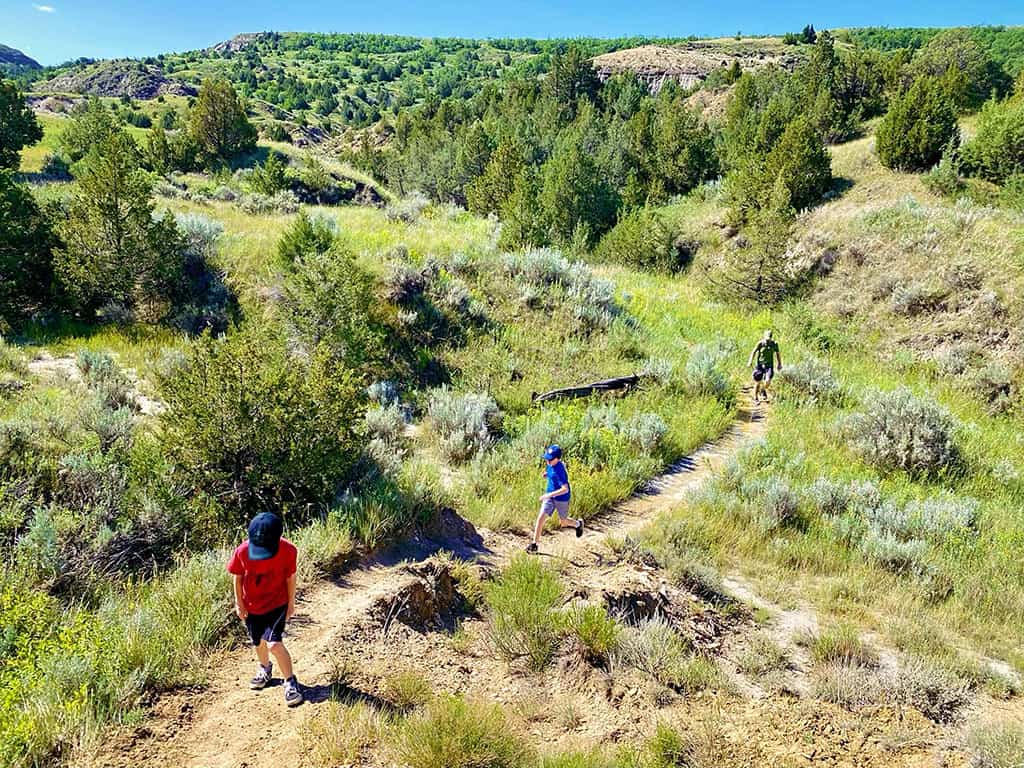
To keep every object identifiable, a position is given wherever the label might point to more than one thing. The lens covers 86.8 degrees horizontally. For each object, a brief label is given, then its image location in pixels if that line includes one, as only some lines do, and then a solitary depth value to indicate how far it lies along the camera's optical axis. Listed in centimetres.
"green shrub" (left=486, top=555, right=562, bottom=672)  443
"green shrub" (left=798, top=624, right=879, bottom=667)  477
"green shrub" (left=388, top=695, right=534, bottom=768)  305
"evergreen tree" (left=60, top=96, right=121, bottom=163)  2733
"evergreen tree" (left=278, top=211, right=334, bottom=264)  1139
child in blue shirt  636
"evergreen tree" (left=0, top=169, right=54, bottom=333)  1045
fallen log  1029
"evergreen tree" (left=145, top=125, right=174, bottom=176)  3287
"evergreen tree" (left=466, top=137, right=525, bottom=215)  3484
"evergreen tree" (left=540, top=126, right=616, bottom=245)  2933
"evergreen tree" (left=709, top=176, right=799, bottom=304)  1877
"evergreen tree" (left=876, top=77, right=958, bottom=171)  2294
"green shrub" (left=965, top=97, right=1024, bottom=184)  2022
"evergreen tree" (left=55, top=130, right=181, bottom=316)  1085
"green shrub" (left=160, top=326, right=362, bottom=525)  575
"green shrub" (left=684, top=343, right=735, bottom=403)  1111
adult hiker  1140
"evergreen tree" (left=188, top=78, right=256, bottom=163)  3791
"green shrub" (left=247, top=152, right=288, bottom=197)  2477
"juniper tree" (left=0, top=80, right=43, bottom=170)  2878
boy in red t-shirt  357
